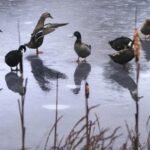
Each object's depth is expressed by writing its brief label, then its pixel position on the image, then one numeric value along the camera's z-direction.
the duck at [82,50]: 10.83
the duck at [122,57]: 10.22
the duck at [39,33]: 11.86
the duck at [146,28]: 13.40
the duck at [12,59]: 10.13
